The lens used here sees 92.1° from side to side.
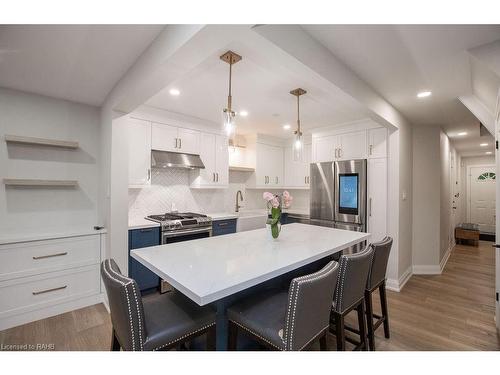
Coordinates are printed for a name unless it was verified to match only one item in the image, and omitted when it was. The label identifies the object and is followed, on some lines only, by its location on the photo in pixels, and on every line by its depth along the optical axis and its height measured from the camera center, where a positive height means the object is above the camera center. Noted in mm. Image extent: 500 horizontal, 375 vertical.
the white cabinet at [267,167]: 4633 +425
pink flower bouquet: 2072 -225
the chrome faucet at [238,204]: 4495 -309
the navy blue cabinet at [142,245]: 2799 -680
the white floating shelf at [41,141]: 2402 +493
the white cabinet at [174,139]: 3274 +707
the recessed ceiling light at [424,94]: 2557 +1014
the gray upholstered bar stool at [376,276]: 1895 -729
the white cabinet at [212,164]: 3793 +398
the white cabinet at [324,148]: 3869 +654
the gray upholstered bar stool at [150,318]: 1107 -687
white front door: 6634 -269
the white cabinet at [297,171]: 4711 +350
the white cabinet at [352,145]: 3547 +642
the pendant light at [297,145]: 2443 +435
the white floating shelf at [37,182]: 2404 +65
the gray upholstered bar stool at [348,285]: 1518 -637
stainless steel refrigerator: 3469 -98
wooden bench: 5656 -1100
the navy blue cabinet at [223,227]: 3623 -599
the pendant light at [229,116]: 1782 +532
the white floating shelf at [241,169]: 4386 +354
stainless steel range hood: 3209 +395
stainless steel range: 3021 -498
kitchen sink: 3939 -555
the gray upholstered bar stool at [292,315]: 1136 -705
